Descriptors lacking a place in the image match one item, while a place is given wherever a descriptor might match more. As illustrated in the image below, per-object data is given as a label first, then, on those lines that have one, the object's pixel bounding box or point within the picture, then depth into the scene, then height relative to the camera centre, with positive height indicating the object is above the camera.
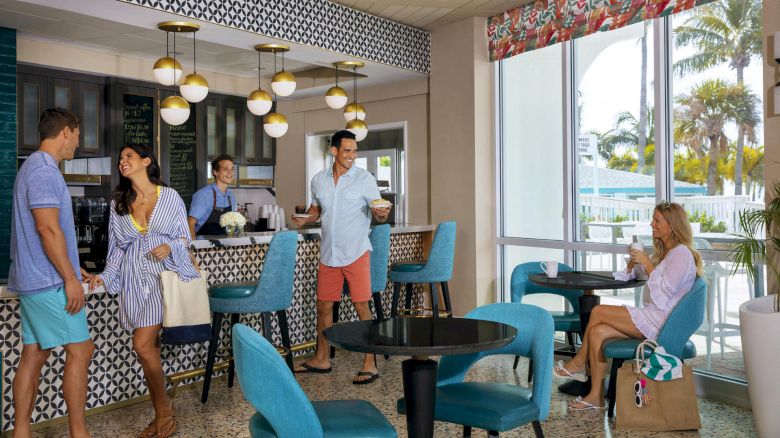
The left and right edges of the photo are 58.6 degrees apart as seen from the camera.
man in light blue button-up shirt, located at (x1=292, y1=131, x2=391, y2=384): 4.93 -0.06
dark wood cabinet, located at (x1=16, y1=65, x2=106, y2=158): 6.43 +1.16
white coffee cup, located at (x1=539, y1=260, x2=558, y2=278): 4.69 -0.36
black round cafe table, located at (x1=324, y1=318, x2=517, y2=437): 2.32 -0.43
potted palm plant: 3.48 -0.69
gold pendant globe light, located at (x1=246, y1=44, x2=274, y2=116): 6.11 +1.02
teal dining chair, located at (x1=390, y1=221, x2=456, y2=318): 5.75 -0.42
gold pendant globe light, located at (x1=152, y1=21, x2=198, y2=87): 5.39 +1.15
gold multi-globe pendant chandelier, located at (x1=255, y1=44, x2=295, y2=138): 6.39 +0.86
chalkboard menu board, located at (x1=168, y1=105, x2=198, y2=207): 7.92 +0.69
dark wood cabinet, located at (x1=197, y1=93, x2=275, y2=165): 8.29 +1.07
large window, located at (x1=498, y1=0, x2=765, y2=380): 4.61 +0.54
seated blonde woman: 3.97 -0.48
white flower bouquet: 5.03 -0.03
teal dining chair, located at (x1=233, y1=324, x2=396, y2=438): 2.12 -0.53
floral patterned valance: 5.11 +1.59
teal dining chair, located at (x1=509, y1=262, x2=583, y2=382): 4.90 -0.55
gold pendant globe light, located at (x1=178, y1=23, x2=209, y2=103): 5.54 +1.05
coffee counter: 3.78 -0.74
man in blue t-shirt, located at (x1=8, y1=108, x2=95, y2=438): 3.11 -0.23
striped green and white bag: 3.71 -0.81
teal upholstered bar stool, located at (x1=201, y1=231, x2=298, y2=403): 4.34 -0.46
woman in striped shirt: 3.55 -0.15
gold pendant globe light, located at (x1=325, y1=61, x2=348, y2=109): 6.59 +1.15
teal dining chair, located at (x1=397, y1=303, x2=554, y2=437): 2.59 -0.71
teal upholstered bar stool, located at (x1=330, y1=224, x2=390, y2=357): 5.38 -0.31
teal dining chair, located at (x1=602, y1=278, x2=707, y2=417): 3.83 -0.62
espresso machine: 6.47 -0.04
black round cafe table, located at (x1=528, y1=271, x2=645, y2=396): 4.32 -0.43
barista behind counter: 5.32 +0.10
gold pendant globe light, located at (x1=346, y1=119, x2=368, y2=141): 6.83 +0.88
